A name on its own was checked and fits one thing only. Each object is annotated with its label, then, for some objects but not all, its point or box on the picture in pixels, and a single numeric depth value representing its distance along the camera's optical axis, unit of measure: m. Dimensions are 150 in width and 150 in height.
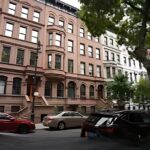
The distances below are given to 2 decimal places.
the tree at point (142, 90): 34.38
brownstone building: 24.50
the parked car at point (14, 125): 13.93
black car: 7.93
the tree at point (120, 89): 28.42
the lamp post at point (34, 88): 24.90
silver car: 16.70
